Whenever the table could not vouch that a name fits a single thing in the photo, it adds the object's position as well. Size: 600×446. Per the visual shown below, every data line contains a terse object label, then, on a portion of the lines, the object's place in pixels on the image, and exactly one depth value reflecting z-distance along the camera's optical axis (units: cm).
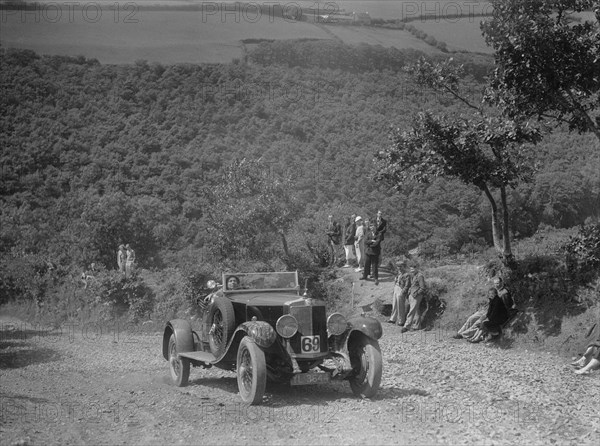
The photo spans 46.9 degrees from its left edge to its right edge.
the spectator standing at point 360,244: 2147
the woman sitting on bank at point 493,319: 1460
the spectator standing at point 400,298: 1717
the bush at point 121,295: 2375
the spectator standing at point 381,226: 1936
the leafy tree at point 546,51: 1325
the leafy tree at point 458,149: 1530
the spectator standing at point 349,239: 2241
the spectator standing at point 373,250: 1933
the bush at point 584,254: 1395
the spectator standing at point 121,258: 2551
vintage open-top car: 958
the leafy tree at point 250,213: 2341
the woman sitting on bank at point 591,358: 1138
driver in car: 1137
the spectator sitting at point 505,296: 1487
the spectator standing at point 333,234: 2416
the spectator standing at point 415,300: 1670
